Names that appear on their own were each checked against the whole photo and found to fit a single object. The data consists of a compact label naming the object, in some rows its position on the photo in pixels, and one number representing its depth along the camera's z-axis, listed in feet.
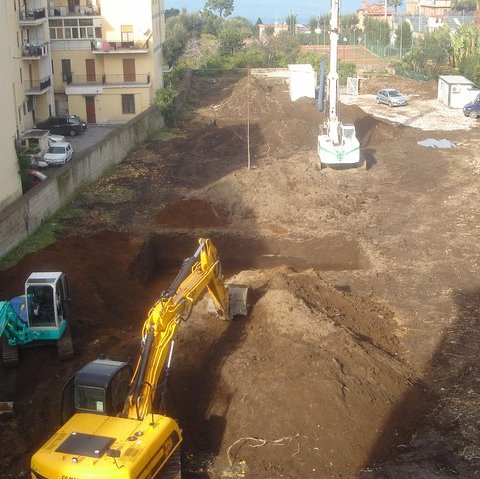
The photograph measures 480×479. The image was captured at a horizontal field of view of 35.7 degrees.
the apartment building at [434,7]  365.81
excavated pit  78.12
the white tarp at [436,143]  125.74
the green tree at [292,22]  321.52
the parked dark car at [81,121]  149.18
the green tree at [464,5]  328.49
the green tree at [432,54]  204.64
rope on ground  41.86
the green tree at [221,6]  477.36
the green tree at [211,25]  311.68
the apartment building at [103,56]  158.81
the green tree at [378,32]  273.54
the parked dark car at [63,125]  144.74
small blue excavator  52.34
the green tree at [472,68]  174.91
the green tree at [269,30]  331.73
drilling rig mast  106.32
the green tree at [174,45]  246.47
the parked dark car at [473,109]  148.05
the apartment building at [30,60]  138.00
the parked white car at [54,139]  124.22
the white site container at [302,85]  167.12
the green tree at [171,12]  416.58
